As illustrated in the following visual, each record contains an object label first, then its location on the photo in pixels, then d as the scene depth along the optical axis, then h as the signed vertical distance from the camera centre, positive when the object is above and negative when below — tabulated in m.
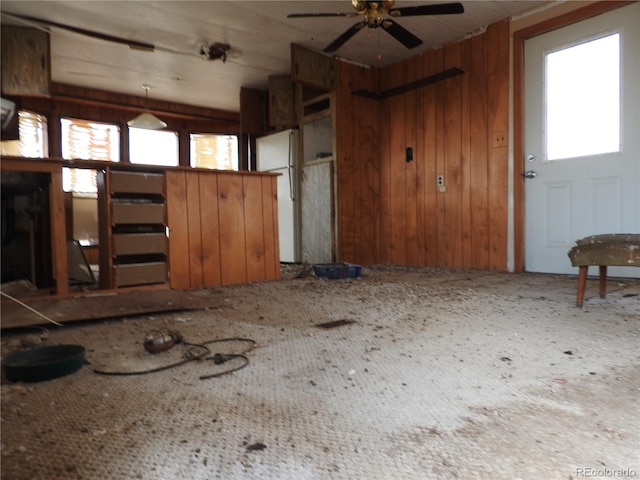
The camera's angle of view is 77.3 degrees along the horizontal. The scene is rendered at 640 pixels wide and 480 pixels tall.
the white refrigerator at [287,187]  5.60 +0.55
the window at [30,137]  6.12 +1.50
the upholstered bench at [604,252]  2.05 -0.18
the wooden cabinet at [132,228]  2.93 +0.00
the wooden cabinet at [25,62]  4.20 +1.82
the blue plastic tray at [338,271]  3.85 -0.45
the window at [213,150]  8.09 +1.57
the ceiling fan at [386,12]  3.15 +1.70
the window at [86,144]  6.73 +1.51
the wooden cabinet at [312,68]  4.78 +1.92
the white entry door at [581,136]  3.30 +0.75
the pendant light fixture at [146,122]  6.14 +1.64
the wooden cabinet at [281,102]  5.65 +1.78
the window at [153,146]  7.45 +1.58
